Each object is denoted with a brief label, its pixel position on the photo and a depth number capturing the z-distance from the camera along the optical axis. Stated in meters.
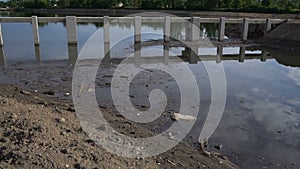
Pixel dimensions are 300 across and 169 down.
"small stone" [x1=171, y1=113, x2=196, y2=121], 8.13
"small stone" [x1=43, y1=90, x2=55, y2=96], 9.90
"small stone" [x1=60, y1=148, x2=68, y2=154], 4.87
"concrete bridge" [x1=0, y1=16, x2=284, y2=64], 19.75
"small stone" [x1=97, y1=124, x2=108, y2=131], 6.51
